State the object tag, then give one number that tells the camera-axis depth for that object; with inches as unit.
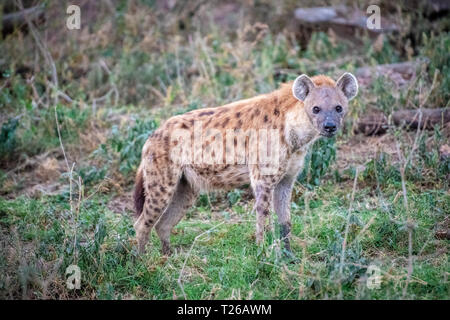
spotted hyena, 332.5
